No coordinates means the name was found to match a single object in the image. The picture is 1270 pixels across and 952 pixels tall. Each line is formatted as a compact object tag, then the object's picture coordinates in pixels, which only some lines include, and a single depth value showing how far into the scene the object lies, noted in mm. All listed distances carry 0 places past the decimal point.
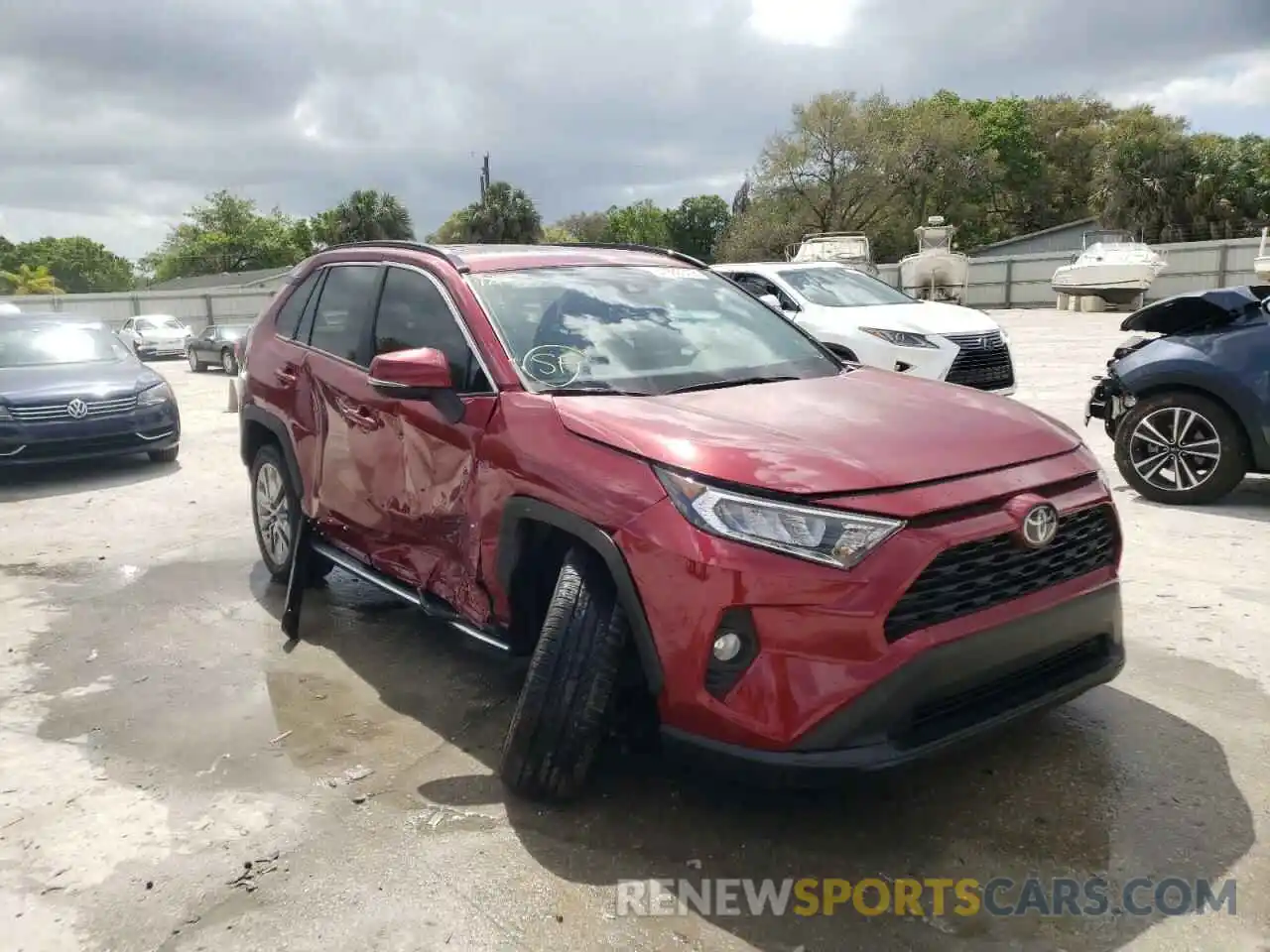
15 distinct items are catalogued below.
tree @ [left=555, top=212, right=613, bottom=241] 87600
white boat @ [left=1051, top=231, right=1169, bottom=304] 27328
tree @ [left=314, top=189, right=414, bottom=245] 48125
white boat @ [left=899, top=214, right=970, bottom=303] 29953
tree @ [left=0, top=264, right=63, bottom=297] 64562
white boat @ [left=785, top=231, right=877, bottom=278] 22734
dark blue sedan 8250
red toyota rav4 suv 2510
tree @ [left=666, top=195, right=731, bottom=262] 83375
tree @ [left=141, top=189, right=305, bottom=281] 77000
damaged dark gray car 6066
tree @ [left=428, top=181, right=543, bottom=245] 49656
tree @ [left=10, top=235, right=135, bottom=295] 88688
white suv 9055
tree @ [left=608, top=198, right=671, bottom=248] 84875
